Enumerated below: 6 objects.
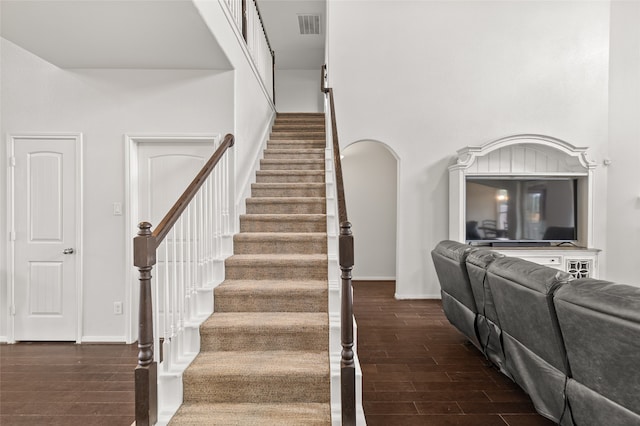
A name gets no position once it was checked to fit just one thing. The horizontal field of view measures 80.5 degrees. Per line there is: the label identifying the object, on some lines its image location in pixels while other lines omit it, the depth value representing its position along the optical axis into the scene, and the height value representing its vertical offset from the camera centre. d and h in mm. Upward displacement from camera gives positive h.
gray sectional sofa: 1527 -645
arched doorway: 6684 -92
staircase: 2197 -790
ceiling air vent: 6684 +3387
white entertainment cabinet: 4965 +499
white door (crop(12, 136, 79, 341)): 3574 -328
